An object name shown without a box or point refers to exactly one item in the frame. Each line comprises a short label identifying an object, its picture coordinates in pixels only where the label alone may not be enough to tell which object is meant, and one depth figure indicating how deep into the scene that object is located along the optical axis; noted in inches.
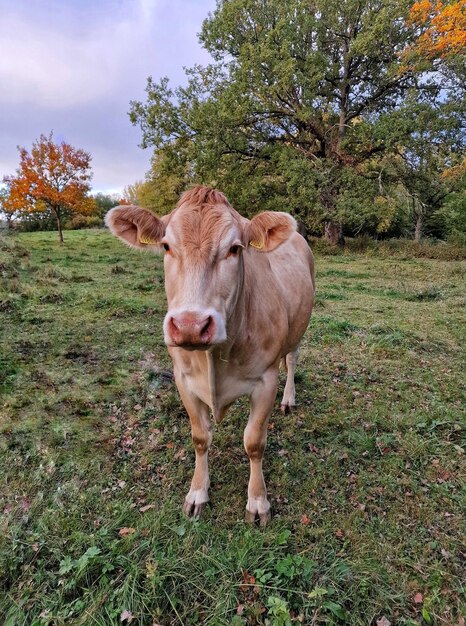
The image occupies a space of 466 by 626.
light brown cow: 81.5
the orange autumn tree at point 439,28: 679.1
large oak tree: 724.7
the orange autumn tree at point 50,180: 956.0
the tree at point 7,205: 998.4
